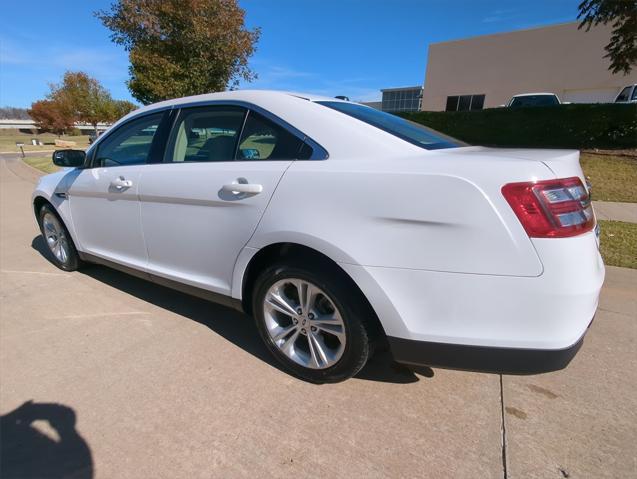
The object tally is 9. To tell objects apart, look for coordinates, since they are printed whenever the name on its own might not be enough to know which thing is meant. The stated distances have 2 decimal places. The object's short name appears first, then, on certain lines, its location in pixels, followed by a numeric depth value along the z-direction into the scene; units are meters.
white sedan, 1.59
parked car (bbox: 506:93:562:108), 15.39
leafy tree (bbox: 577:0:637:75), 11.26
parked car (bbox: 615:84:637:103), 15.13
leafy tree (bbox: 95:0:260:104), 14.11
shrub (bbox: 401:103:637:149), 10.73
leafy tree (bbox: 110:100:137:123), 41.54
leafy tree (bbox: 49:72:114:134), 40.03
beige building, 24.94
